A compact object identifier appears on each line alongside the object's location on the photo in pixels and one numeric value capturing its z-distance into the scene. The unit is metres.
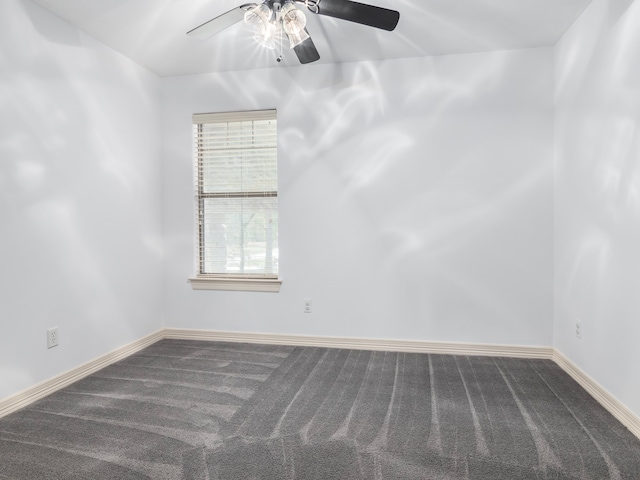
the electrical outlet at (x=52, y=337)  2.58
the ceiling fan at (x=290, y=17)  1.90
